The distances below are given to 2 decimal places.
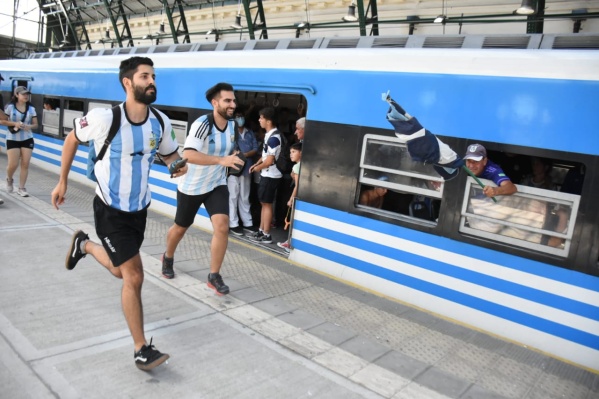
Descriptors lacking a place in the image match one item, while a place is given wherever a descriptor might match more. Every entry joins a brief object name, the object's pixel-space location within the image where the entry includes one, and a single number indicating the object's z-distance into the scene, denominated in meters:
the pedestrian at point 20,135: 7.39
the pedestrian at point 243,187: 6.72
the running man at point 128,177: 3.00
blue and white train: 3.65
